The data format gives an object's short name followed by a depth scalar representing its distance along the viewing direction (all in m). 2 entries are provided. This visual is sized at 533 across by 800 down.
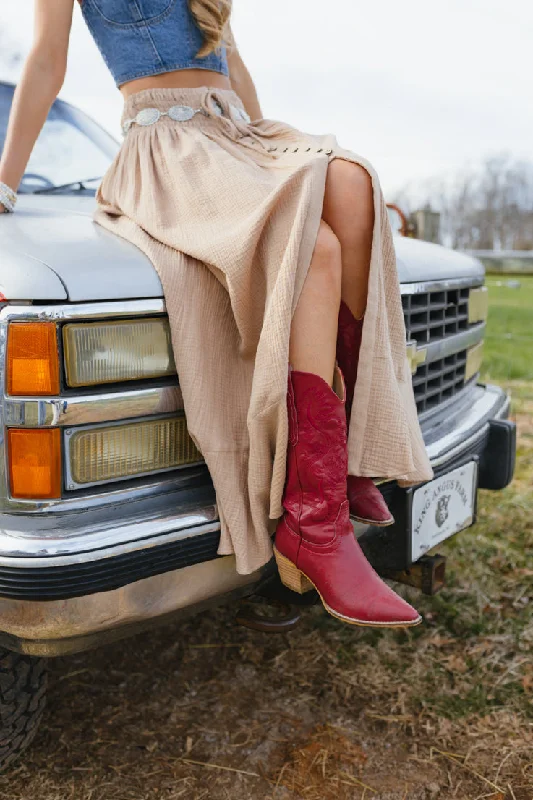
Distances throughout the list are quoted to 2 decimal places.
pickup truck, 1.42
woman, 1.57
